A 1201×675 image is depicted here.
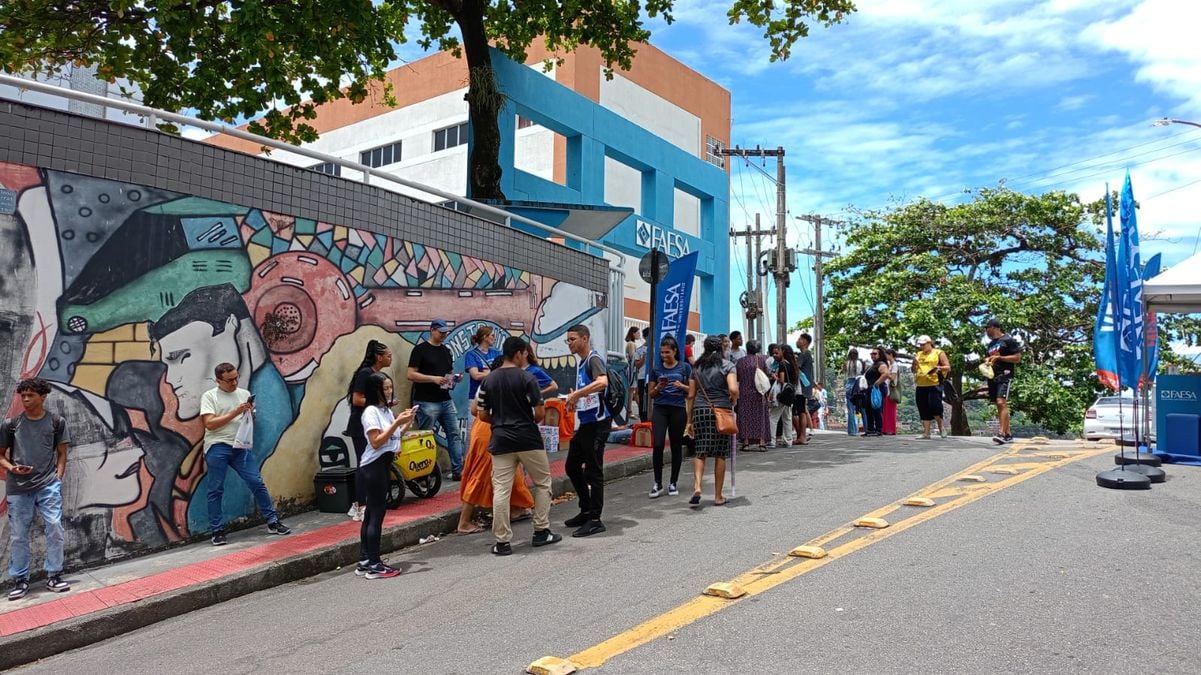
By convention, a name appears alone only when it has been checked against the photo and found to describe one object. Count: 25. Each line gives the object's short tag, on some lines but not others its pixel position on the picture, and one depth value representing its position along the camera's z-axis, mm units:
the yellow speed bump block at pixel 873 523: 6353
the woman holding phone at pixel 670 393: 7699
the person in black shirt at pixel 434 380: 8656
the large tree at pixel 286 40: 10352
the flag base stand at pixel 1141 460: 8199
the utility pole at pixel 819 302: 27597
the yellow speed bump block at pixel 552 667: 3762
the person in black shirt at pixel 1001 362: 10633
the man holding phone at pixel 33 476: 5531
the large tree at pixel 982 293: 22453
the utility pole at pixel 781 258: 27797
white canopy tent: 8617
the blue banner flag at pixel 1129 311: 7879
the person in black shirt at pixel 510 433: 6406
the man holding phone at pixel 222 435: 6758
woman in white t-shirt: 5953
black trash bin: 7746
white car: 17422
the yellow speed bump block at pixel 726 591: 4754
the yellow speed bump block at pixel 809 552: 5543
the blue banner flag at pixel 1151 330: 9042
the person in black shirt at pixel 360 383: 7109
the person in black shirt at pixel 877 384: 13164
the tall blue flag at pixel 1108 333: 7875
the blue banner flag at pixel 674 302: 11023
